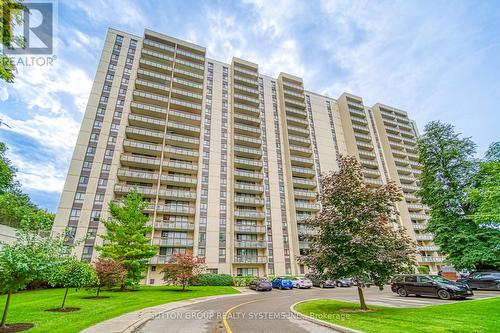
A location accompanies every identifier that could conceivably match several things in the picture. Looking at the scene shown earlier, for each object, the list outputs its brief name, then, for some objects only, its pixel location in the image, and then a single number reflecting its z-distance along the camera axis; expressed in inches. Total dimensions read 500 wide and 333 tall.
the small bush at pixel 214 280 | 1231.5
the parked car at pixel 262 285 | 1069.6
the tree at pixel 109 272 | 776.9
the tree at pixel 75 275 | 561.9
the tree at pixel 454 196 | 863.1
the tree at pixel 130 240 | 950.4
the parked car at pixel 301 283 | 1191.3
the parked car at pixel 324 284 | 1221.7
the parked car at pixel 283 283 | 1166.3
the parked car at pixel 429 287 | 589.9
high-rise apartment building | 1376.7
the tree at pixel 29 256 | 363.9
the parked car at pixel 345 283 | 1248.8
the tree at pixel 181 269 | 1006.4
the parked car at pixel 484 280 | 732.0
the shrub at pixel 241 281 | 1301.7
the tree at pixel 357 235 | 466.9
